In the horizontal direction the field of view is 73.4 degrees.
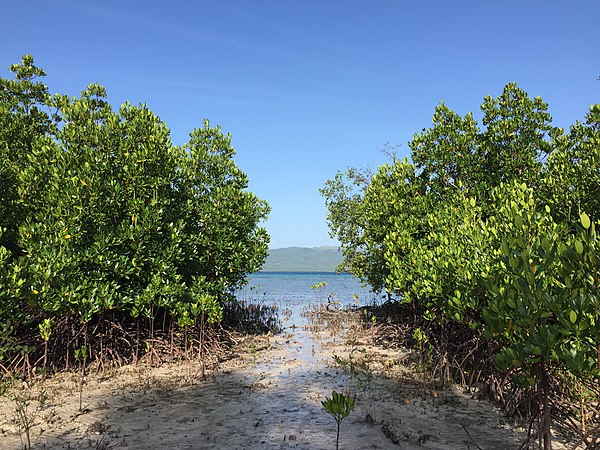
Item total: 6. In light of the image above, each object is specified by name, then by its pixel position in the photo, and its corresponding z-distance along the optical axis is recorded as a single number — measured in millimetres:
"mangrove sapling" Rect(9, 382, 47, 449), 5900
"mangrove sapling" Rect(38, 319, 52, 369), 8241
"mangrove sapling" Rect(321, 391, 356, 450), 4266
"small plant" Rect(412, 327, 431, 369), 9383
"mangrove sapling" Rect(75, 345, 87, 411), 7133
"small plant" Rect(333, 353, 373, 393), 8492
